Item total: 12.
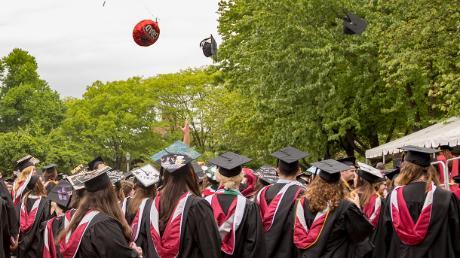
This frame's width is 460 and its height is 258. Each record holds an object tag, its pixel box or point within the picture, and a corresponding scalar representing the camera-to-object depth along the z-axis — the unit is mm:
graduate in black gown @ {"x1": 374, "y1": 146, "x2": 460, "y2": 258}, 6969
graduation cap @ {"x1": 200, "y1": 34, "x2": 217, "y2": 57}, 24594
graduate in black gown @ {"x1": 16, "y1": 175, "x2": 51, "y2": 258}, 9609
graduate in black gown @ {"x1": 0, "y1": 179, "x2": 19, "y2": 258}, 8164
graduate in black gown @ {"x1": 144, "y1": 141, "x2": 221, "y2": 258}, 5875
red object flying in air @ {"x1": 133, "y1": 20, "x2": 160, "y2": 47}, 15750
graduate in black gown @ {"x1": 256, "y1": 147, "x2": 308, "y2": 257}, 7617
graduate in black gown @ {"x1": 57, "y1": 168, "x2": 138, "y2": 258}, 5461
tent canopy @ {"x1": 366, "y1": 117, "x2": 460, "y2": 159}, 14570
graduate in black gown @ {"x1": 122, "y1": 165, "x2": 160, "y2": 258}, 6616
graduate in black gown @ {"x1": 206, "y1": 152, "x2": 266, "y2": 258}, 6949
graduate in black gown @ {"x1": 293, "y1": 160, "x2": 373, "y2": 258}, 6691
